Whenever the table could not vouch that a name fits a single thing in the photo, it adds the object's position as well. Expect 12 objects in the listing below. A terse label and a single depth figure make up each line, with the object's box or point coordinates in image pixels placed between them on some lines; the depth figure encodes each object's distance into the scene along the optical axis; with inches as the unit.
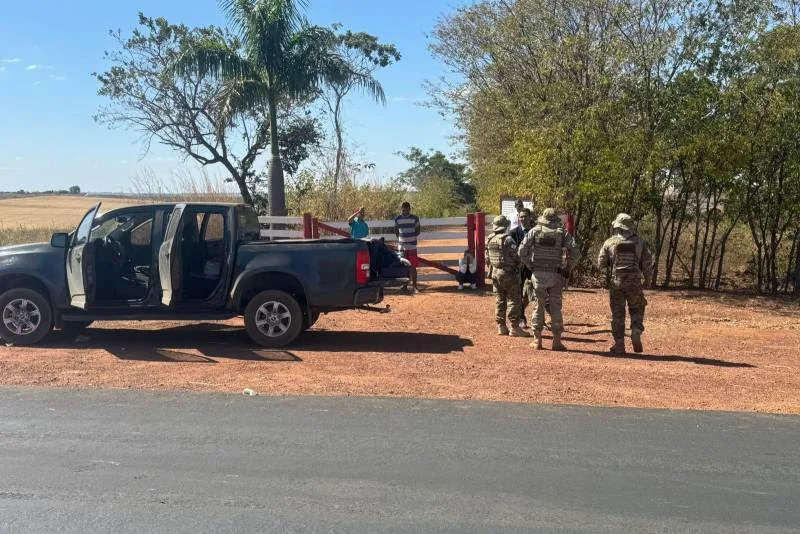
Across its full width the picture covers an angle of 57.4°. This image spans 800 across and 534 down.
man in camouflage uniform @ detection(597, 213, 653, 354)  359.9
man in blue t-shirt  577.8
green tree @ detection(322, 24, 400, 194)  935.0
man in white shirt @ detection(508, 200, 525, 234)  416.2
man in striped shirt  562.3
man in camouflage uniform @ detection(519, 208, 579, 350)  365.4
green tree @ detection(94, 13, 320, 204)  845.2
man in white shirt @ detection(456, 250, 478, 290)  579.8
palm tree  657.0
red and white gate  588.1
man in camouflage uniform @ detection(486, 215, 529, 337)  392.2
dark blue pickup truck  359.3
